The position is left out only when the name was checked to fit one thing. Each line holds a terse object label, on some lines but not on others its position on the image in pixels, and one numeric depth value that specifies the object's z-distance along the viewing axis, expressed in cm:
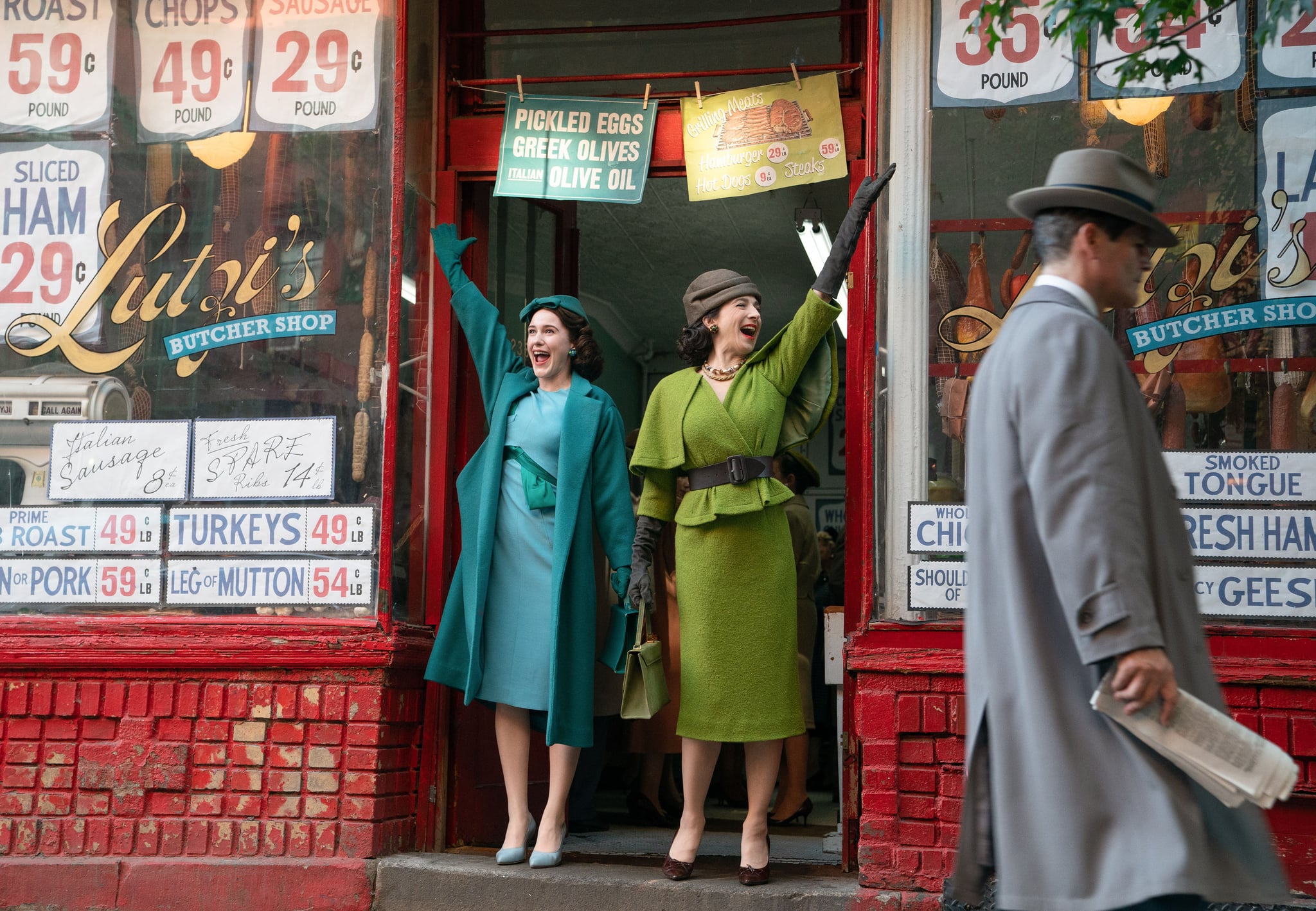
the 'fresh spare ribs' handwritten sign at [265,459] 531
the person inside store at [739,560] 482
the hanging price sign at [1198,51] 485
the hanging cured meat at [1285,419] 464
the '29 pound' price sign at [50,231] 558
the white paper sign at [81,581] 536
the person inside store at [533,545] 511
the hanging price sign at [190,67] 558
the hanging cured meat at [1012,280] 492
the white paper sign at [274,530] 526
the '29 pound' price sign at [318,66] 547
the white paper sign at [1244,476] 461
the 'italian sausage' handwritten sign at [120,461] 541
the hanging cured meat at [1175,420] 473
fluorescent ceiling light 853
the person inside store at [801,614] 664
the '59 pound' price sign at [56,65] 565
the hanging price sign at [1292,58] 479
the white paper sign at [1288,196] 471
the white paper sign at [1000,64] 497
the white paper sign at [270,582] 524
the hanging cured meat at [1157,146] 486
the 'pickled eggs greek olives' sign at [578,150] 554
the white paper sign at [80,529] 539
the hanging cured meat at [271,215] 546
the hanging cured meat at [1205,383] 473
